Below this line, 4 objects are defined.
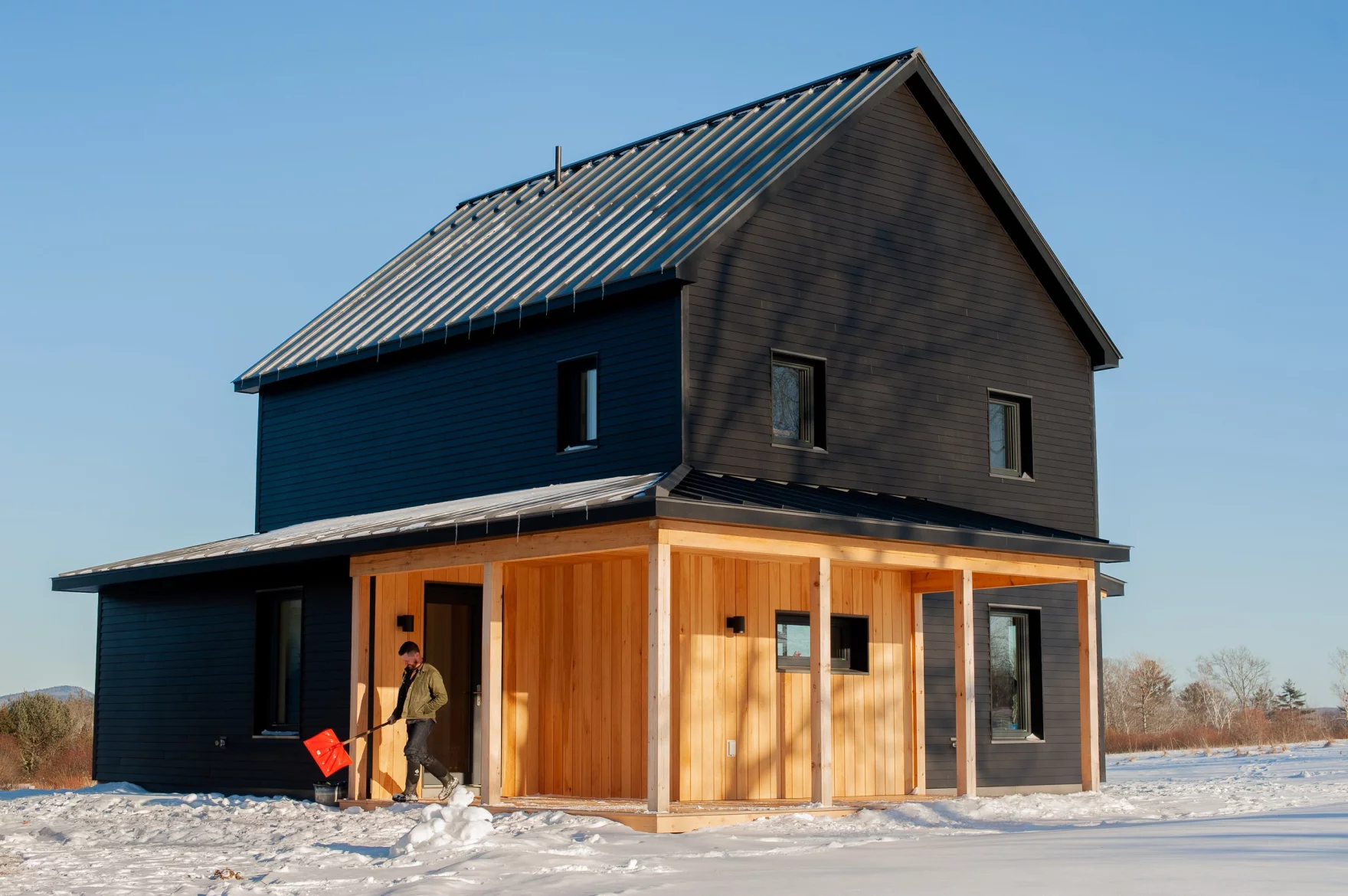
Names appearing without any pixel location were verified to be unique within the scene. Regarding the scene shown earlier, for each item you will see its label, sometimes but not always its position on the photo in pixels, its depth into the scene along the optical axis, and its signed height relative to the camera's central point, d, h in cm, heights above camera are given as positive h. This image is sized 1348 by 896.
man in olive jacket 1420 -73
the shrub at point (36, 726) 2836 -170
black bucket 1506 -156
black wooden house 1441 +127
